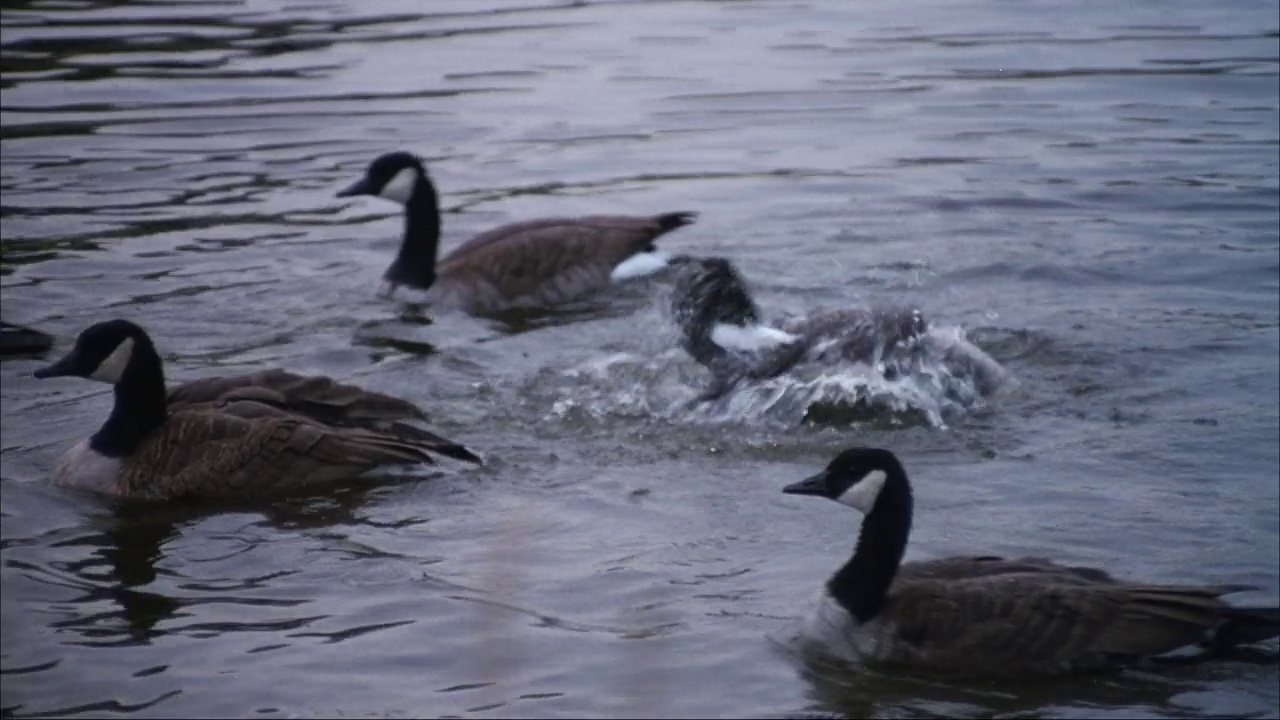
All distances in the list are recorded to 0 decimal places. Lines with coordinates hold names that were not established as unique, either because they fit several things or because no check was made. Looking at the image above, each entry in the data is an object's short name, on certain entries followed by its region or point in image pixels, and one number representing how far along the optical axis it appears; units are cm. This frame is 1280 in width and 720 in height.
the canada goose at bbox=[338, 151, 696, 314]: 2664
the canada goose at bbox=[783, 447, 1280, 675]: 1443
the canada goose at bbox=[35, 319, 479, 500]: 1902
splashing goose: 2137
